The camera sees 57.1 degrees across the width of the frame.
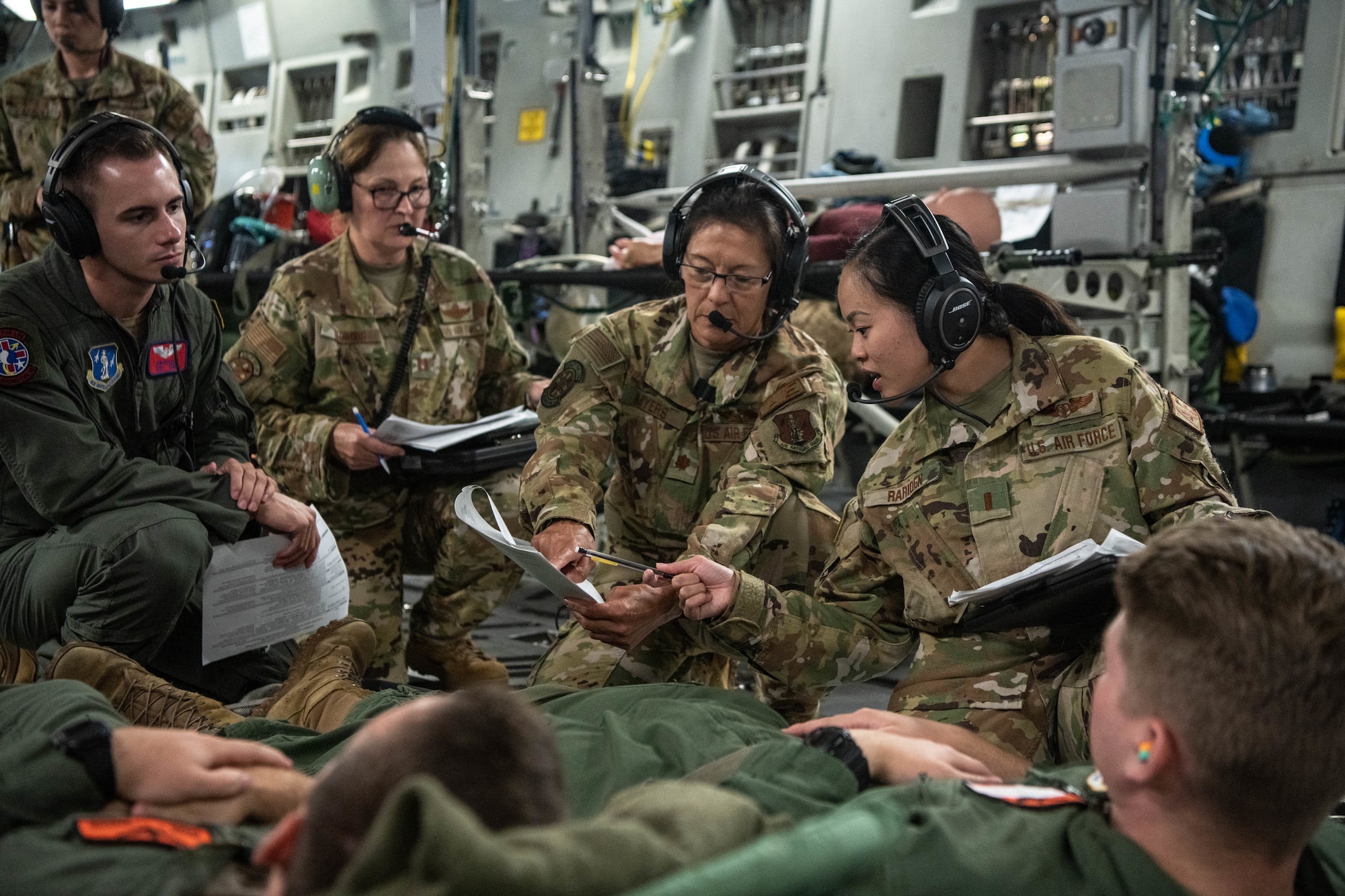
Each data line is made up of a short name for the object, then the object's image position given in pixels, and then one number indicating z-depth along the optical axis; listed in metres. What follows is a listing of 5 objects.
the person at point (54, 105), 3.78
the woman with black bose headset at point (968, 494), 1.85
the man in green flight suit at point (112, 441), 2.23
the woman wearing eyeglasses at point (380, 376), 3.00
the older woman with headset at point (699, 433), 2.32
